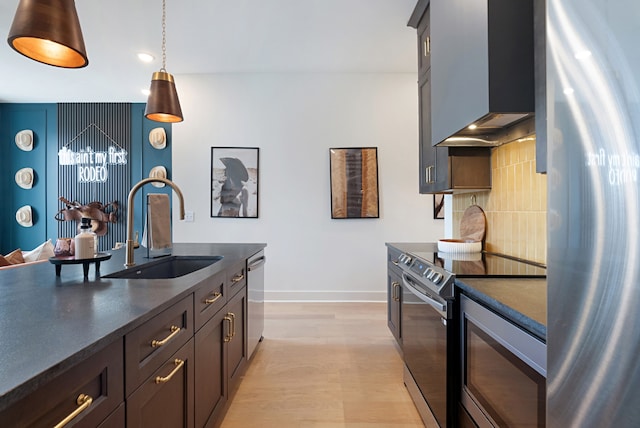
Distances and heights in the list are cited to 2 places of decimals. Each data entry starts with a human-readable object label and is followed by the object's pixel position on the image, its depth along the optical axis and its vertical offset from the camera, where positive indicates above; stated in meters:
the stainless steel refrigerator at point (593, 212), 0.45 +0.00
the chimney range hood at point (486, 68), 1.34 +0.66
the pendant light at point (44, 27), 1.21 +0.74
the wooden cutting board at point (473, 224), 2.31 -0.07
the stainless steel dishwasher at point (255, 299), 2.31 -0.66
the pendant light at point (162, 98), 2.12 +0.78
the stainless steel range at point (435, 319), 1.38 -0.54
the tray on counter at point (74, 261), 1.33 -0.19
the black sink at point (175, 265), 1.85 -0.31
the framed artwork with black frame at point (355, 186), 4.10 +0.36
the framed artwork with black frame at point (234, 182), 4.15 +0.43
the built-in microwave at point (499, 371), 0.87 -0.51
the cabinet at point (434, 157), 2.19 +0.41
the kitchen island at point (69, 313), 0.58 -0.27
